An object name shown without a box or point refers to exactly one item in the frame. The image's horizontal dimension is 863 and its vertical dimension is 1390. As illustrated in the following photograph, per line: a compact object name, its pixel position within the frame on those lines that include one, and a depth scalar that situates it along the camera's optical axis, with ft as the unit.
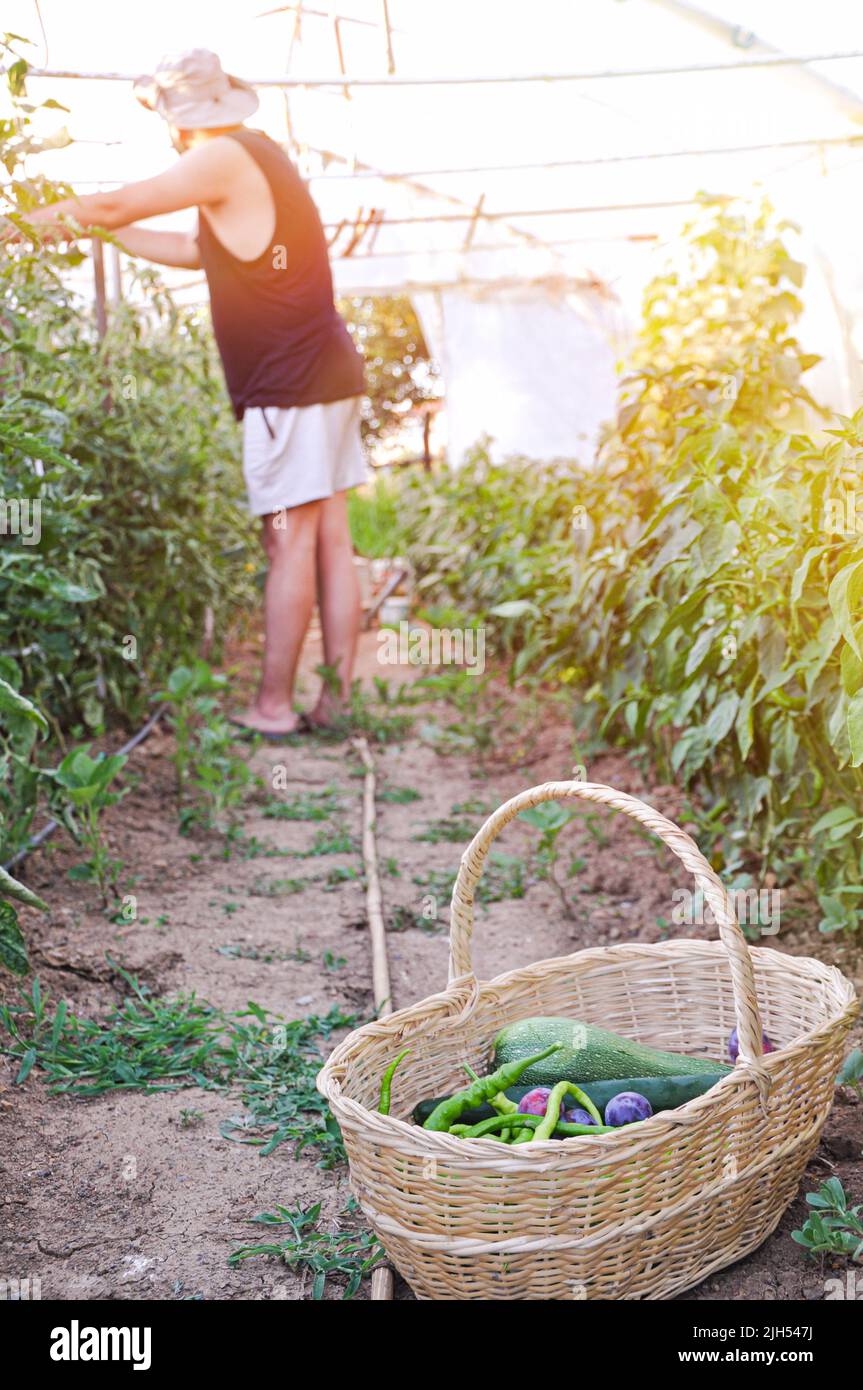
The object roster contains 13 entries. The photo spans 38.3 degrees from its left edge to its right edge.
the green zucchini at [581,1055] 5.16
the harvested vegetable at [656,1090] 4.94
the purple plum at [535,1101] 4.82
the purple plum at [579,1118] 4.75
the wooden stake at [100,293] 11.82
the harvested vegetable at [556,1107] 4.45
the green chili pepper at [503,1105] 4.78
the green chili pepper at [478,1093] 4.73
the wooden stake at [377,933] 4.59
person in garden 11.77
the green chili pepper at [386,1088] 4.75
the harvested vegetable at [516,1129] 4.53
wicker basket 4.12
